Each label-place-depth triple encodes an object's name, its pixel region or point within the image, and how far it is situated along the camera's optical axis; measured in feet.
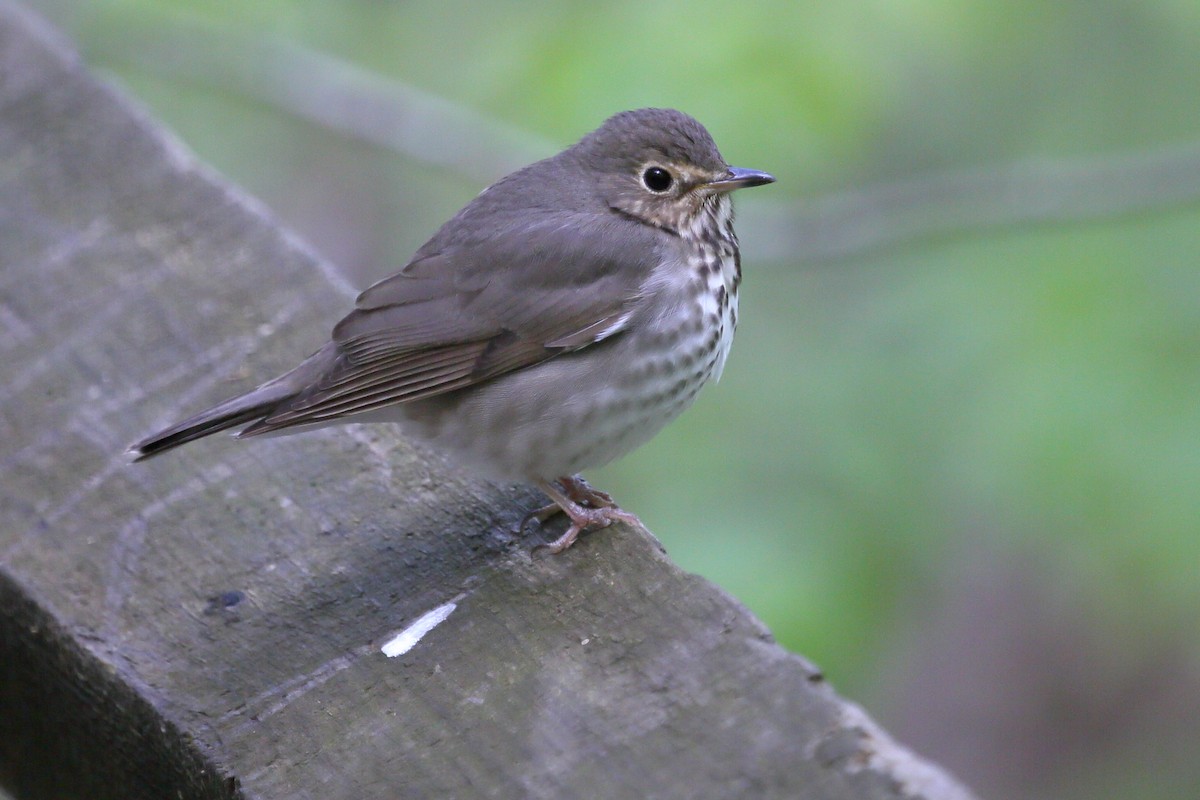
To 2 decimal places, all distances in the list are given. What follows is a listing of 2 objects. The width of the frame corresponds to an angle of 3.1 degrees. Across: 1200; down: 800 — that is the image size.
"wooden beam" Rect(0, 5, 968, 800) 14.67
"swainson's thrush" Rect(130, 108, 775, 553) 14.95
